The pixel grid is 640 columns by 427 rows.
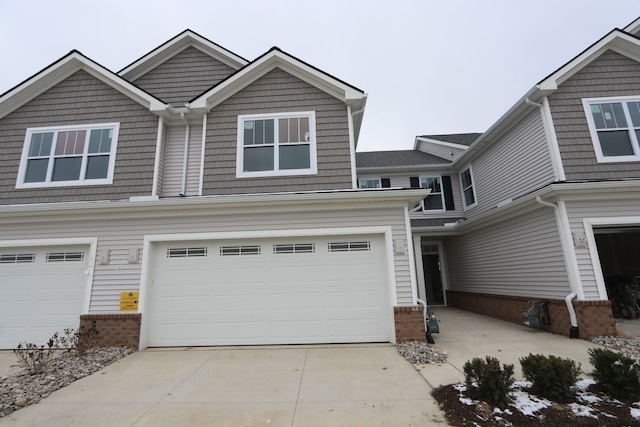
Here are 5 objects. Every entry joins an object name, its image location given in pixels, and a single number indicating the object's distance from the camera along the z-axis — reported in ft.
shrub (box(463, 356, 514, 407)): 11.75
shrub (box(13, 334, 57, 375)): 17.17
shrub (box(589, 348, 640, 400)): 11.90
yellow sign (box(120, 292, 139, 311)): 22.21
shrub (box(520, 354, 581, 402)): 11.96
